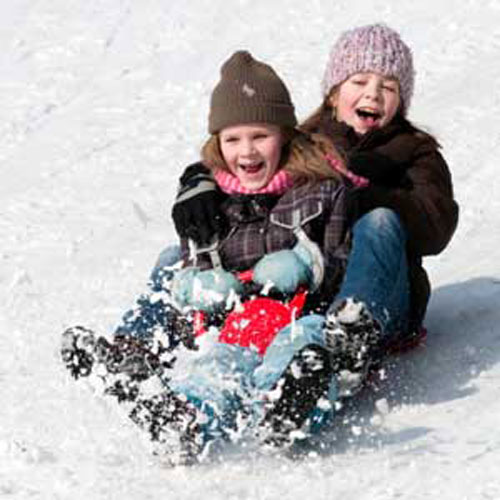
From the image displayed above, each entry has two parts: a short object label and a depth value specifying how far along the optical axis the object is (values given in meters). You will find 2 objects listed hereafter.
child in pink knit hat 6.06
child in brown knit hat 5.72
